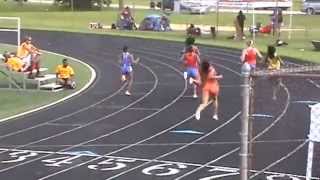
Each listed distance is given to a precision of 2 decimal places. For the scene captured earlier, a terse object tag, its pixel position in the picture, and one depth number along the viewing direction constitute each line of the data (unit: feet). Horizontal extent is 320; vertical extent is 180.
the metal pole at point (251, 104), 26.07
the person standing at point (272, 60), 69.49
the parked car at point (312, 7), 207.68
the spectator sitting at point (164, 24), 158.91
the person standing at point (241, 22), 131.44
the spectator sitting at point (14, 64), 81.86
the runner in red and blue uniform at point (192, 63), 72.95
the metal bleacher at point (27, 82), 80.23
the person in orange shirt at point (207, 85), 59.62
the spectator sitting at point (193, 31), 141.08
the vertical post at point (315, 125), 26.32
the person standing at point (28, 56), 82.07
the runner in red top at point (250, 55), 74.08
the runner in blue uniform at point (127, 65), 76.38
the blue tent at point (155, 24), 158.10
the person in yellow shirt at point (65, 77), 79.91
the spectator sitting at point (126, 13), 155.78
